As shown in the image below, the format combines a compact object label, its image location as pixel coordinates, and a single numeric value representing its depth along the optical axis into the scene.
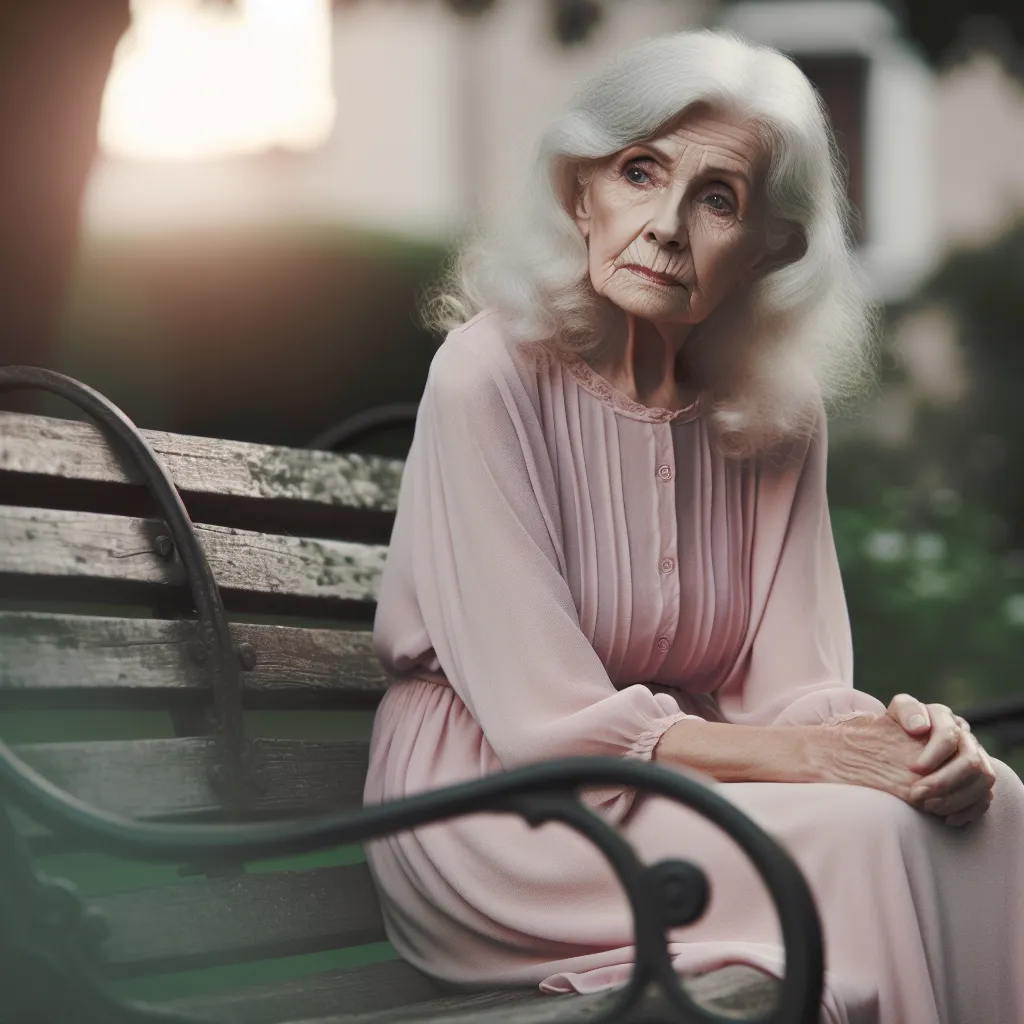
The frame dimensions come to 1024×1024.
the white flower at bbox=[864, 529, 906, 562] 7.93
